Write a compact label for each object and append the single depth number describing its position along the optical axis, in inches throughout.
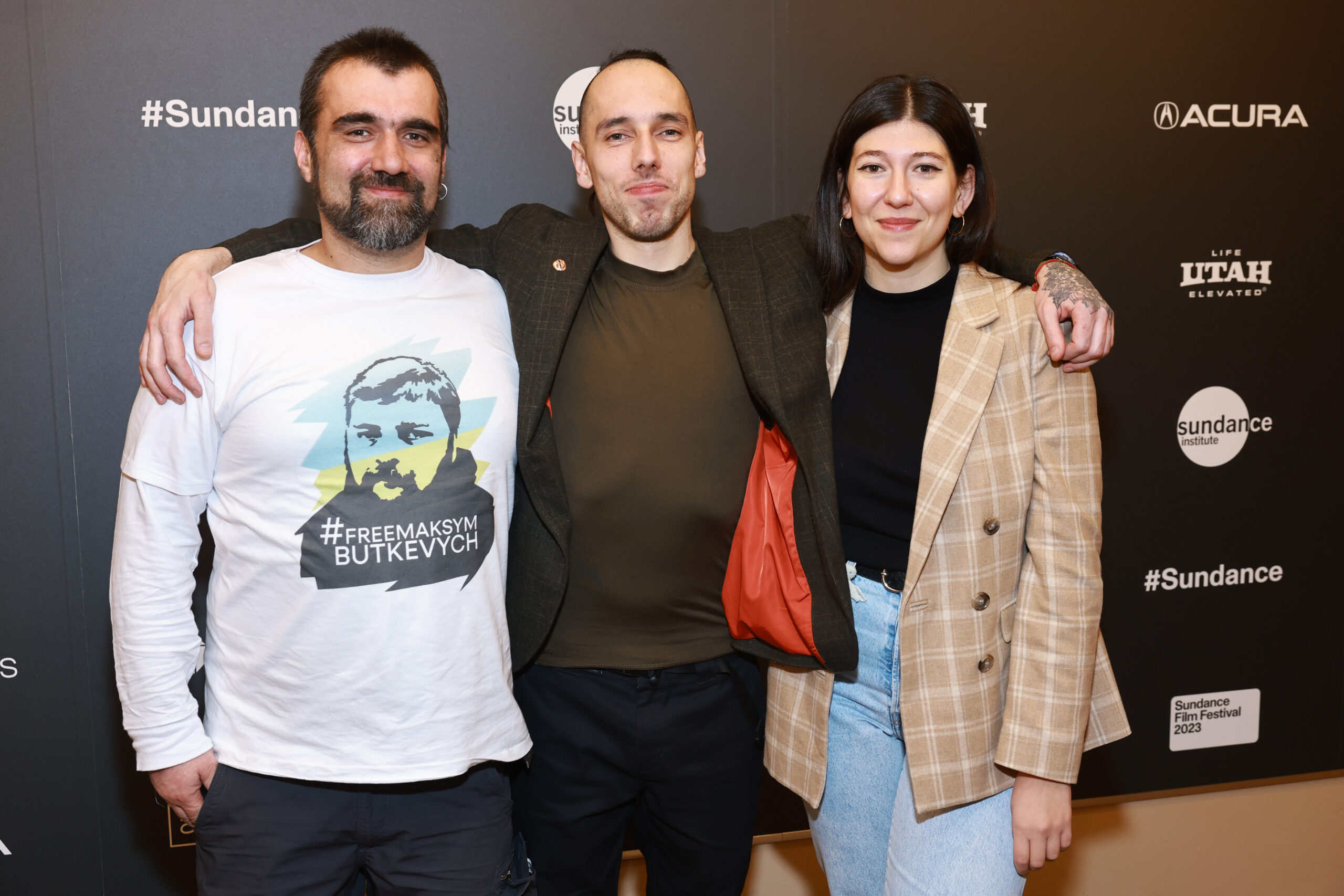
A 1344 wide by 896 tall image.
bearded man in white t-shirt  62.2
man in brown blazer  69.0
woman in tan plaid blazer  63.2
